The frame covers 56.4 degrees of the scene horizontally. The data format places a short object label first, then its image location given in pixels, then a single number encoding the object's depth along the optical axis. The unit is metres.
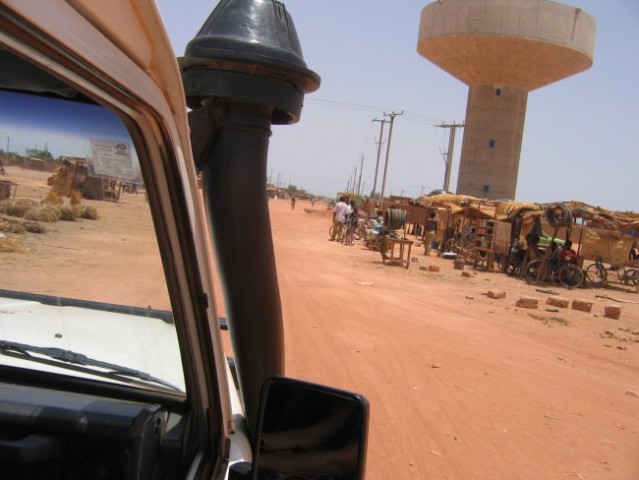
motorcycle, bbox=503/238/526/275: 20.55
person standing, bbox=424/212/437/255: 23.97
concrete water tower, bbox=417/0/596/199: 42.12
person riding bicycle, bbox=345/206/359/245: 24.06
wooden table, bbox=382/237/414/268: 18.65
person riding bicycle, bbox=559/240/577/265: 19.05
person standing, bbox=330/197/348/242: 23.86
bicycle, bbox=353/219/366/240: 26.57
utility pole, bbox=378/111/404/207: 50.25
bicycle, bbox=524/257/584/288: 18.95
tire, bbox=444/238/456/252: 25.95
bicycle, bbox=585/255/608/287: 20.19
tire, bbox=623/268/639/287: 20.78
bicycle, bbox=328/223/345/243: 24.92
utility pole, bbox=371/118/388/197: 57.16
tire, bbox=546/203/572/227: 18.59
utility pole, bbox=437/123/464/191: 57.49
